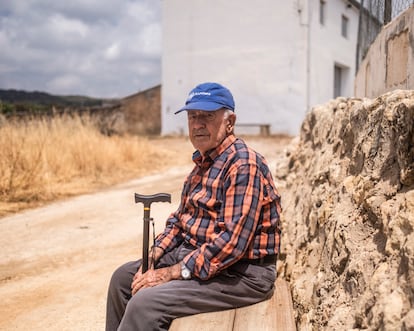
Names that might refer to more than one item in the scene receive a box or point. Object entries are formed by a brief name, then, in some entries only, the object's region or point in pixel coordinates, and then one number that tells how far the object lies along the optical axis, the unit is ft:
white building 54.75
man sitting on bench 6.75
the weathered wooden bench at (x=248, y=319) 6.49
